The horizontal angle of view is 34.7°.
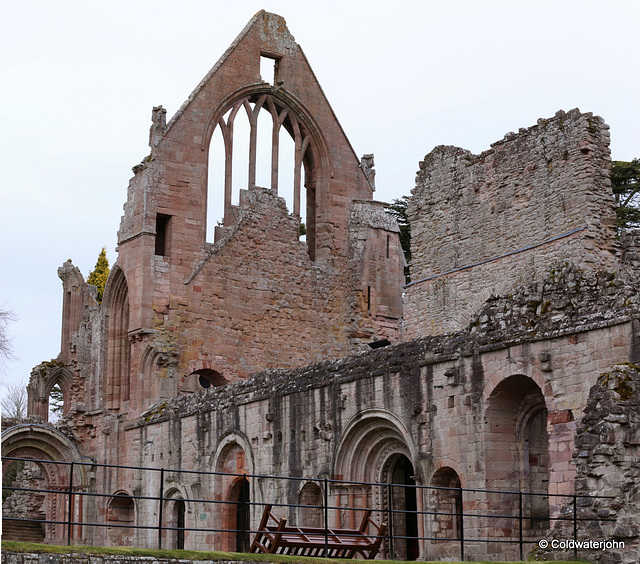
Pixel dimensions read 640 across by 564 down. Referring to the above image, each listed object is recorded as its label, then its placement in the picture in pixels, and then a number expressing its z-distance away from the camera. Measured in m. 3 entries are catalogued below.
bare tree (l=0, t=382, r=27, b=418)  48.28
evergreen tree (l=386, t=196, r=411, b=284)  38.96
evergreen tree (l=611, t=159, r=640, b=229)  31.20
